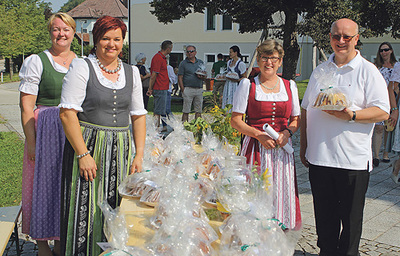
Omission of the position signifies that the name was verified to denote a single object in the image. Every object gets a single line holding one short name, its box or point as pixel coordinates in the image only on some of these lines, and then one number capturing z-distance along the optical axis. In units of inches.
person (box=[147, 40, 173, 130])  394.9
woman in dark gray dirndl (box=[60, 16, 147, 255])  109.3
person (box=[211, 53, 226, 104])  450.7
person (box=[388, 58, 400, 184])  256.5
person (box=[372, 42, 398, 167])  280.5
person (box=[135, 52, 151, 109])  444.8
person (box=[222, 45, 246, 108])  398.3
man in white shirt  121.0
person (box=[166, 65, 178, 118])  525.3
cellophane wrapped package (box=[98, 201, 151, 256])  78.2
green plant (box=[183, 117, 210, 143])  233.8
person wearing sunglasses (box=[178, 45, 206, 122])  407.8
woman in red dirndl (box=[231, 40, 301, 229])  137.5
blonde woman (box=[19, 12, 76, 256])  137.6
